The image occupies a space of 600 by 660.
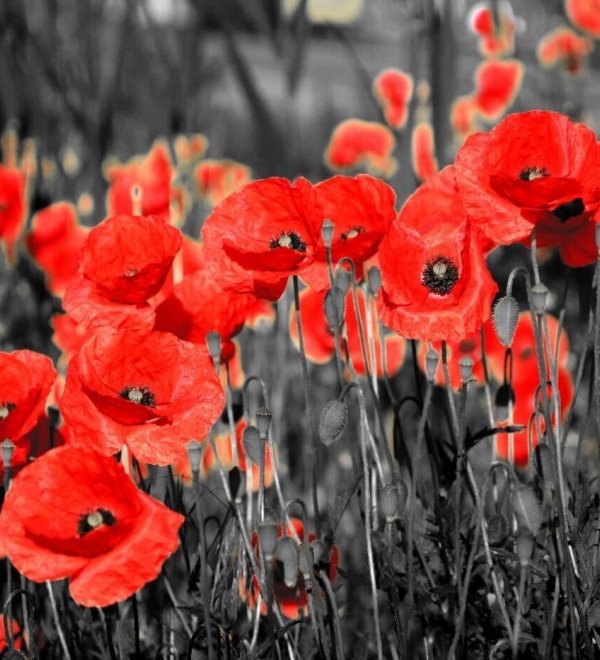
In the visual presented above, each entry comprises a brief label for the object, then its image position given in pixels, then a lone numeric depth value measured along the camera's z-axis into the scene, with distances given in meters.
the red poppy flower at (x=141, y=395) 1.32
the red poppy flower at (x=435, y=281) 1.36
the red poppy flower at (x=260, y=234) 1.39
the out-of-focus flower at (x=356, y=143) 2.31
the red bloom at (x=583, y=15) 2.40
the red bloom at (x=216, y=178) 2.09
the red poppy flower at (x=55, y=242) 1.86
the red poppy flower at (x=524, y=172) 1.35
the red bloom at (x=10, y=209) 1.96
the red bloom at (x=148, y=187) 1.82
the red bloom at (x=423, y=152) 2.03
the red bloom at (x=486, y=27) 2.26
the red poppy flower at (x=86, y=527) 1.25
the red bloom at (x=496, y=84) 2.39
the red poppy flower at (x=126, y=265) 1.40
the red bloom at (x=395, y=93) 2.39
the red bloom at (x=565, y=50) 2.64
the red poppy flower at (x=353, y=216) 1.42
